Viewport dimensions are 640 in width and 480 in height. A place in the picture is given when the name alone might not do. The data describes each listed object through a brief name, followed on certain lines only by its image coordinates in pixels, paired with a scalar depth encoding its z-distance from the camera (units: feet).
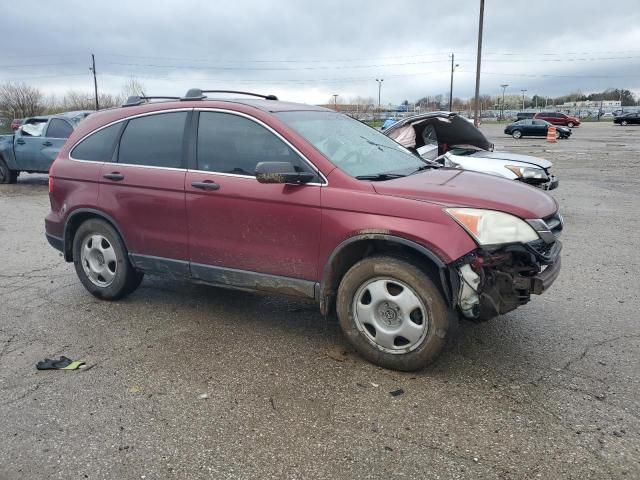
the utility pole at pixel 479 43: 114.83
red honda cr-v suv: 11.43
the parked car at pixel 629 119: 178.70
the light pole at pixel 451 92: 234.58
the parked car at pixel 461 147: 26.32
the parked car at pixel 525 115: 200.66
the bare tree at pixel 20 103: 154.92
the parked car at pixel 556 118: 159.12
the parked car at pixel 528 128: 131.85
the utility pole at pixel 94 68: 212.56
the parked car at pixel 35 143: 43.88
